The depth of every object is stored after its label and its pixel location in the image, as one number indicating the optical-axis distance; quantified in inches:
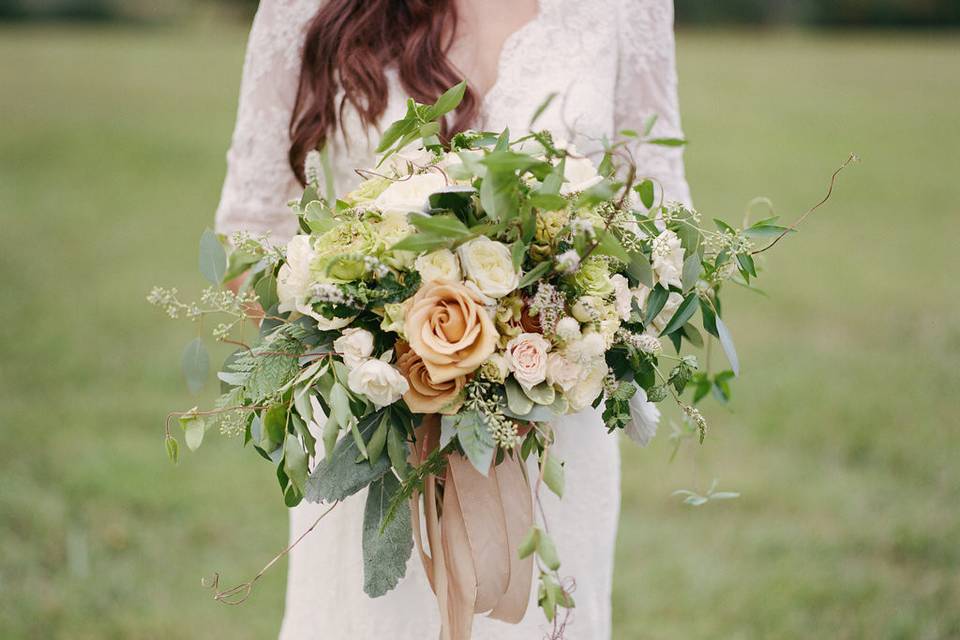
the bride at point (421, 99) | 83.7
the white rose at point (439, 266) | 58.3
